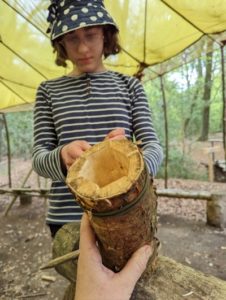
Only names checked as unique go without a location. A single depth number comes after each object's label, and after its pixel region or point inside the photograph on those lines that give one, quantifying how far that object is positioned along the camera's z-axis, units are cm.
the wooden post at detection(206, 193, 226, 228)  280
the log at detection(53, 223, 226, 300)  65
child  97
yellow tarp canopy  206
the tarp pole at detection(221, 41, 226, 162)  237
